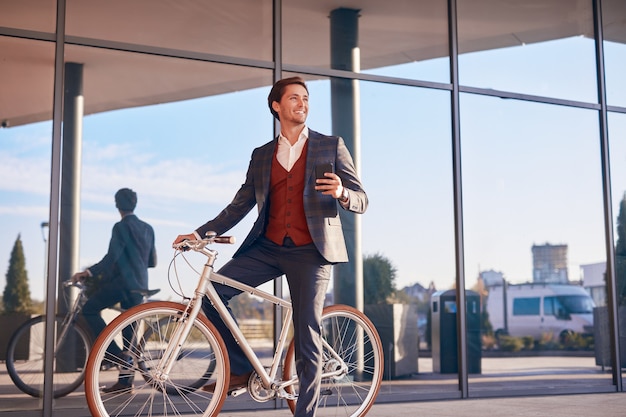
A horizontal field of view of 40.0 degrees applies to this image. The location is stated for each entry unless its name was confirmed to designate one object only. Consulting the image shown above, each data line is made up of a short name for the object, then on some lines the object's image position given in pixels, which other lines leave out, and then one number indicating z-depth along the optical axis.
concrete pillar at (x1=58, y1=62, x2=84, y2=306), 5.40
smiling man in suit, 4.11
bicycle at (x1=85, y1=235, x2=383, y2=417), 3.84
